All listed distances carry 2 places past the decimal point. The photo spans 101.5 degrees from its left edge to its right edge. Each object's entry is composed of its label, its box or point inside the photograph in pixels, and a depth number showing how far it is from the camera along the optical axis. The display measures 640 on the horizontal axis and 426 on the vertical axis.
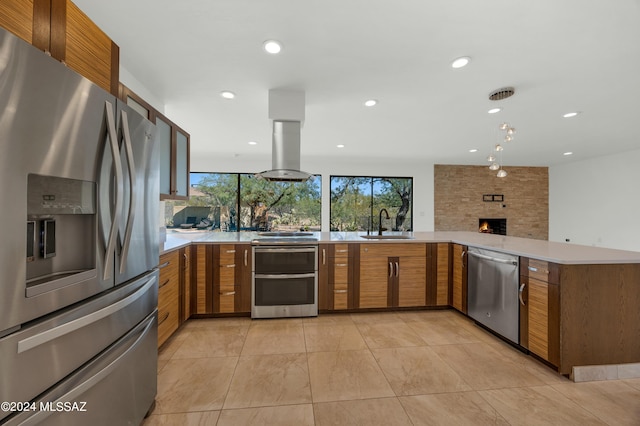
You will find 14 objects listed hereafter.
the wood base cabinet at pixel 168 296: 2.06
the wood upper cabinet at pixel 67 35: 0.88
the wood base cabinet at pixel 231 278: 2.79
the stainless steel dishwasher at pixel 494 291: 2.18
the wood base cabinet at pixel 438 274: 3.05
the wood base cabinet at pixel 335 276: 2.91
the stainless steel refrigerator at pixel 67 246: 0.73
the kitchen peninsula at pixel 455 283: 1.82
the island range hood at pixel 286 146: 2.99
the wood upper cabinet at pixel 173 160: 2.40
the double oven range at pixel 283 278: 2.79
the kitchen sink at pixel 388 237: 3.20
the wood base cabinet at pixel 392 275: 2.97
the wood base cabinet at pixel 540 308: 1.84
